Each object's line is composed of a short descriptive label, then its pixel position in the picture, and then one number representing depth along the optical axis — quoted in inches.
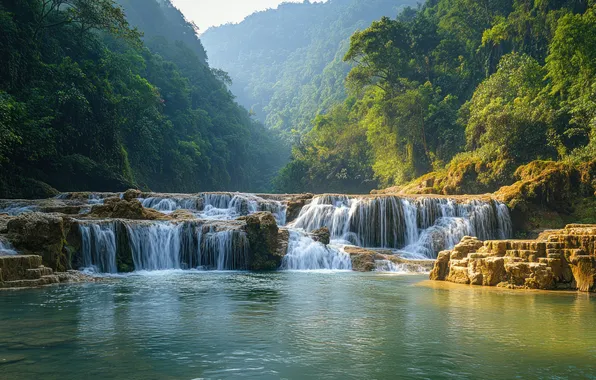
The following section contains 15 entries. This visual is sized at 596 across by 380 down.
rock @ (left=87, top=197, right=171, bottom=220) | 652.7
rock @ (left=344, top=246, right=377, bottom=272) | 625.6
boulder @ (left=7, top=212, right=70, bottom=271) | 451.8
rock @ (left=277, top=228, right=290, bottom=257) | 647.8
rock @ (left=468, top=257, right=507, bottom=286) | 425.7
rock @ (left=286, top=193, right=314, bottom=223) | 900.2
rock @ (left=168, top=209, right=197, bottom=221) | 716.5
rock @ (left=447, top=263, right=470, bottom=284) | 452.8
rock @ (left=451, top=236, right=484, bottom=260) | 473.4
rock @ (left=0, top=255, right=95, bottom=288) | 388.9
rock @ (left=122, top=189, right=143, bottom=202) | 703.2
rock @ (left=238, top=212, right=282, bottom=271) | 636.1
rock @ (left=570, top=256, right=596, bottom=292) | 382.6
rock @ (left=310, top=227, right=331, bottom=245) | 693.9
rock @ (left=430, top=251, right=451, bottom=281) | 491.2
